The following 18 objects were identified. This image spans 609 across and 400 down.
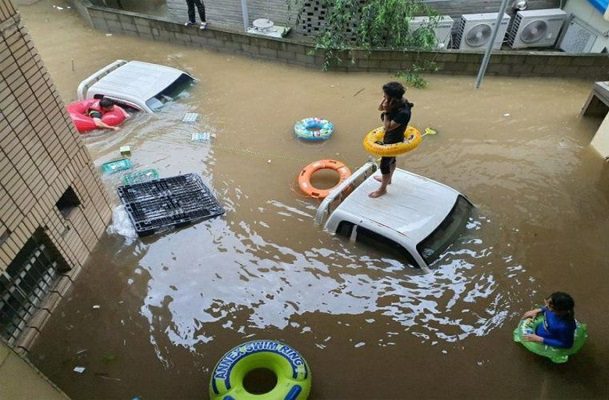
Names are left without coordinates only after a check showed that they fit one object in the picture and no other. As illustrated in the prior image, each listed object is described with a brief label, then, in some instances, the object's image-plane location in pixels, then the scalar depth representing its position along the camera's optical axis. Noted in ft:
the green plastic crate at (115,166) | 24.25
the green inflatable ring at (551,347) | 15.08
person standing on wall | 35.53
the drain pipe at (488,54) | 26.96
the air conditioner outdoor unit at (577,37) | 34.22
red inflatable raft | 26.84
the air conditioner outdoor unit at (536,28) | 35.70
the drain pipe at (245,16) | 35.06
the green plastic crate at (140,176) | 23.50
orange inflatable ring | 22.16
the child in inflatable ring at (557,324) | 13.92
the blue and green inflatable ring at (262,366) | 14.02
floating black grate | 20.65
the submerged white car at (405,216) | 17.61
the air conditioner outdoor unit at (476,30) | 35.01
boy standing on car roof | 17.21
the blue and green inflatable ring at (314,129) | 26.32
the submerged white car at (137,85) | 27.73
